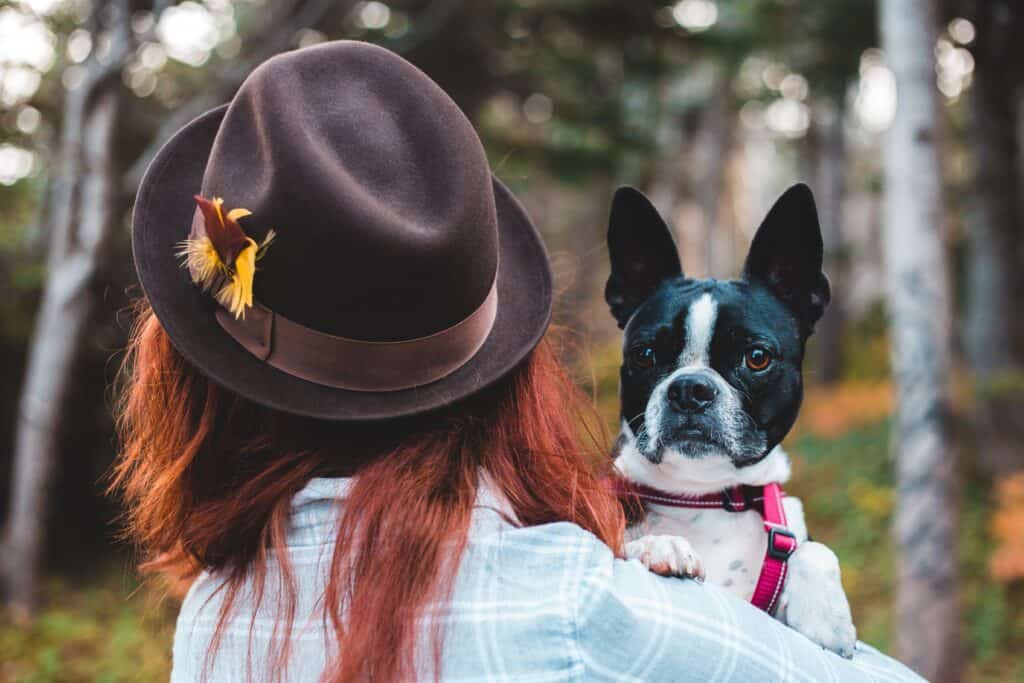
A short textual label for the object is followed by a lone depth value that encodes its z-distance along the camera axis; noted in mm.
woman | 1270
